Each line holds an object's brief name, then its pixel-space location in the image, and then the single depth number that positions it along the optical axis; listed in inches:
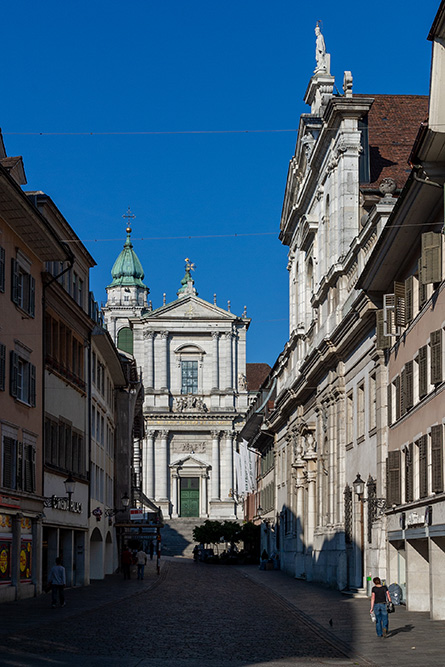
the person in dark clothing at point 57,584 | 1182.9
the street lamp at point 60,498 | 1455.5
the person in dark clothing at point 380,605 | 842.8
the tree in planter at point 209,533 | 2989.7
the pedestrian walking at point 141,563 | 1959.8
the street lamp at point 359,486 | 1369.3
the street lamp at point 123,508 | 2182.3
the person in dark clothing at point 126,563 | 1969.7
